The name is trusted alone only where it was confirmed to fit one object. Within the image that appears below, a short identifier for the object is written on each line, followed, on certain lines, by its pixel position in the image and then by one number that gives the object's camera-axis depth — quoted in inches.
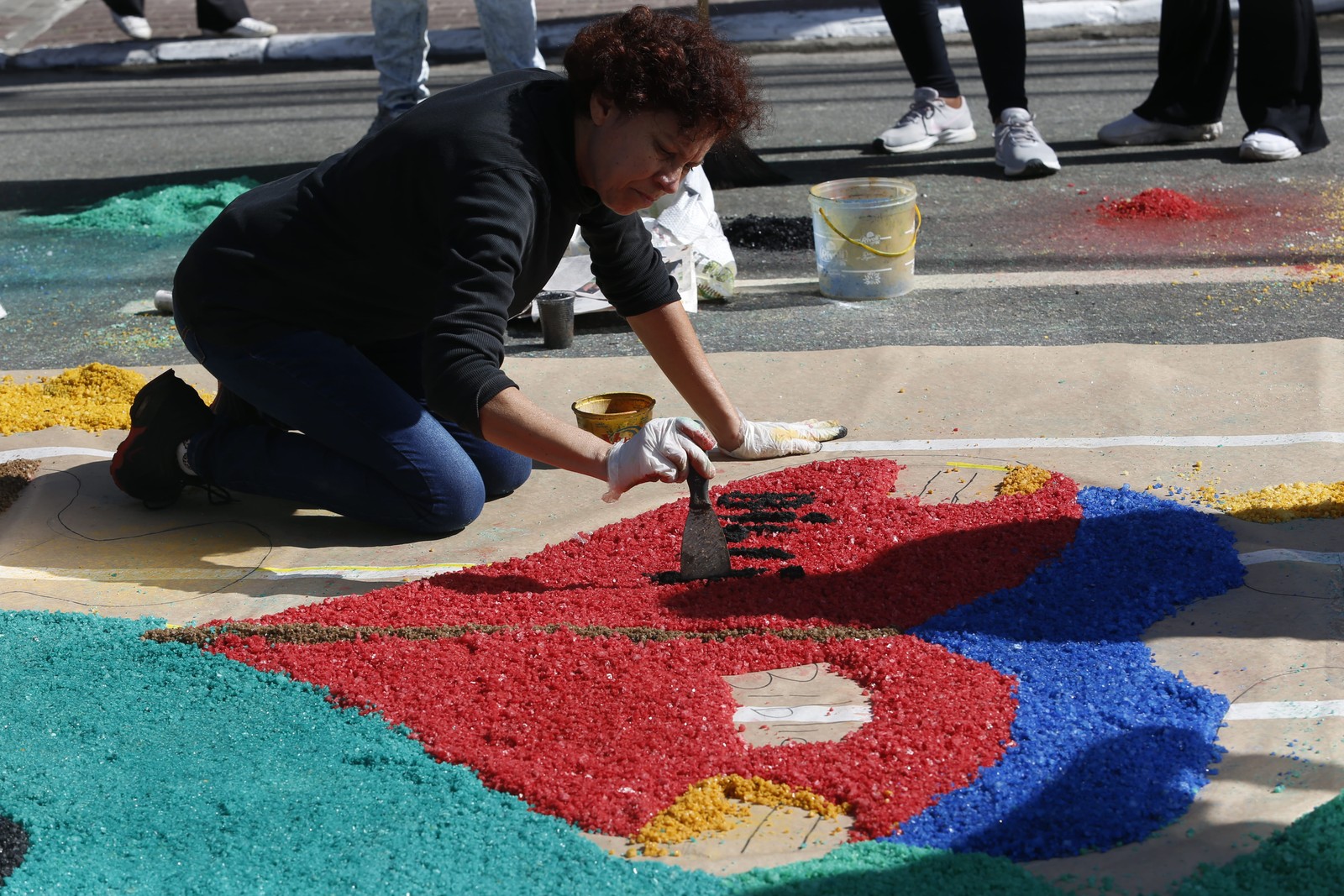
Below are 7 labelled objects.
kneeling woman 180.2
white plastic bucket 335.9
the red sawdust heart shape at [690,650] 153.8
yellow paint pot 247.6
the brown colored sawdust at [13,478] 242.7
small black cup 313.2
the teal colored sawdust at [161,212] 443.5
